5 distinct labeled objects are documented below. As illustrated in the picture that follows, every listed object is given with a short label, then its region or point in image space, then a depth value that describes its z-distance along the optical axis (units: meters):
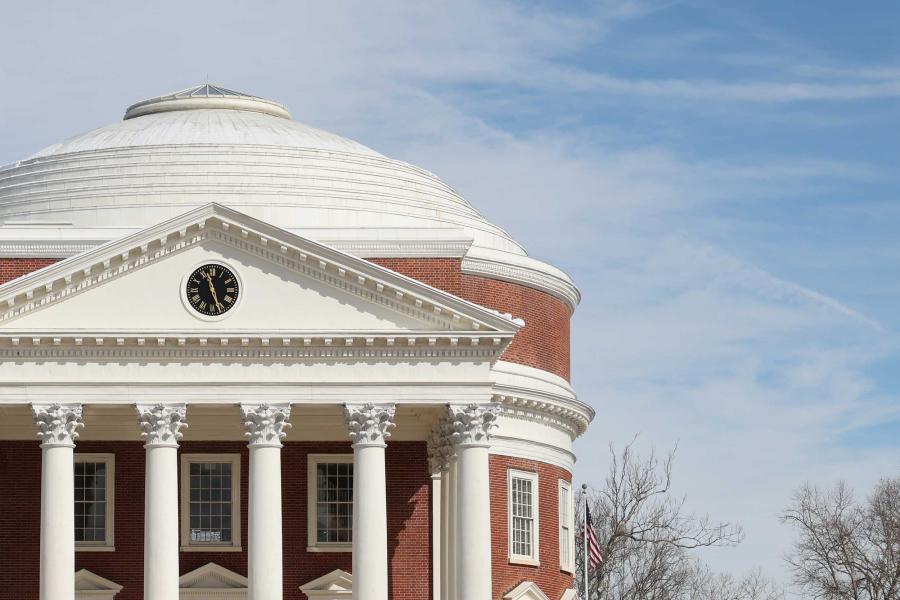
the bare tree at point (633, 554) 104.00
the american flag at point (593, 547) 76.75
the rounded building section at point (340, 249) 67.81
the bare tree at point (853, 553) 101.44
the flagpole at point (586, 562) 76.34
